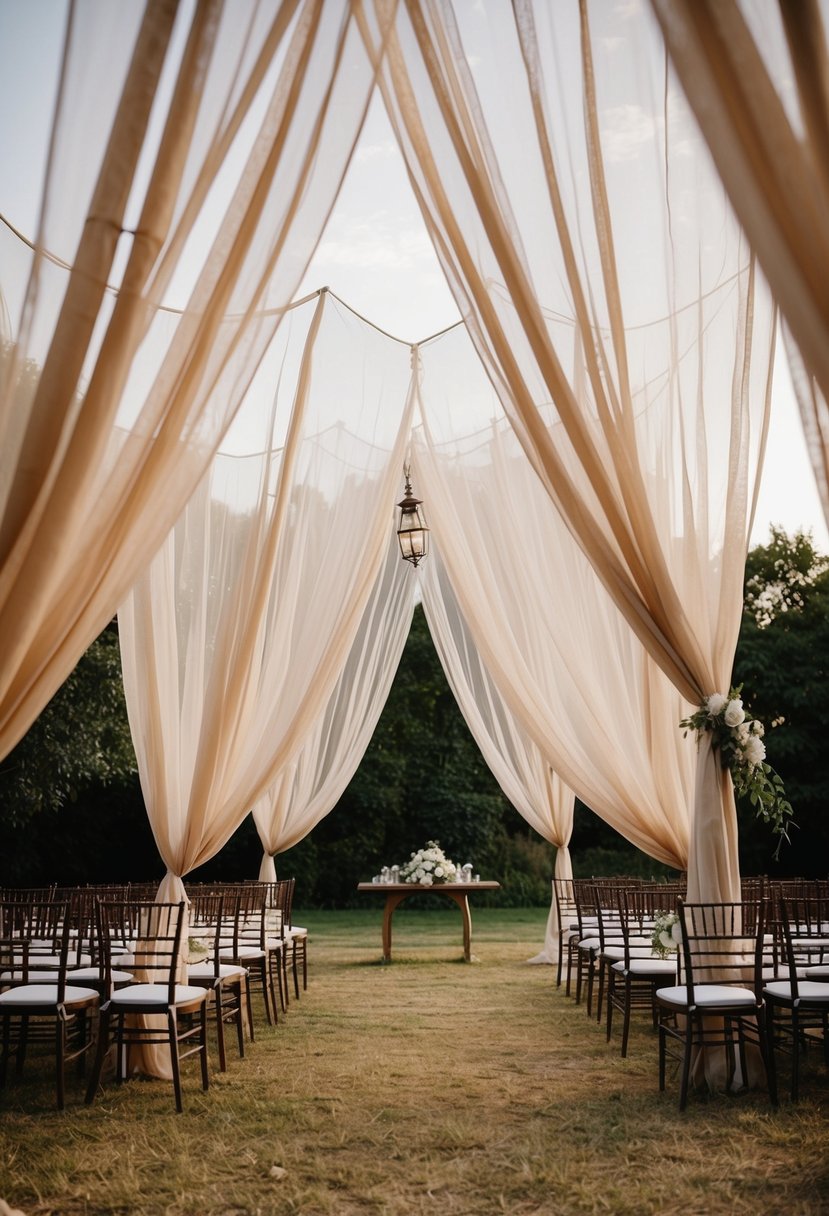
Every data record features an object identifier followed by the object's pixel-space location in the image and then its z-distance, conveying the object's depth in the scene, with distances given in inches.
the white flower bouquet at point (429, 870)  409.1
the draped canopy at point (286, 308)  118.3
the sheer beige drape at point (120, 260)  116.3
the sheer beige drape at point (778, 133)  98.6
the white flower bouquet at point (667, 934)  207.2
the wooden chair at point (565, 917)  332.2
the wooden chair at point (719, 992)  178.2
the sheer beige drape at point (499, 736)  333.4
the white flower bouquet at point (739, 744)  182.7
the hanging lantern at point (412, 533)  274.5
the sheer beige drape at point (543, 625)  220.7
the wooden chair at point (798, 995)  179.9
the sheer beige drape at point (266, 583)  216.8
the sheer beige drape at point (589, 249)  140.5
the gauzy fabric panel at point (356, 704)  320.5
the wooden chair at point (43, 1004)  188.2
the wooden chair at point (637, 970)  225.9
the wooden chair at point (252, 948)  263.5
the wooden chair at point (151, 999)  186.4
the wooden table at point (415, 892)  405.4
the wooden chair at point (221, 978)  216.4
